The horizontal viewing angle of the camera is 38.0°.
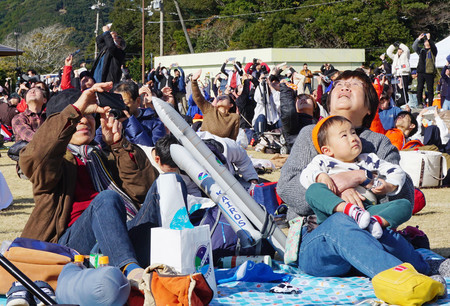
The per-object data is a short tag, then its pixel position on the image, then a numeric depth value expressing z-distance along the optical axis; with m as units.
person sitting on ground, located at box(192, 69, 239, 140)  7.63
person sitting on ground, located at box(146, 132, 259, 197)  4.41
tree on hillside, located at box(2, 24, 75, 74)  70.88
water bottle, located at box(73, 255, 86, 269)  3.21
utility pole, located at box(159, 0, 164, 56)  43.16
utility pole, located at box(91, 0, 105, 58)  44.25
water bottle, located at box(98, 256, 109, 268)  3.05
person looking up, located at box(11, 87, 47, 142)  7.41
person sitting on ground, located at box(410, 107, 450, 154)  9.05
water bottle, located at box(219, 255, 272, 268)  3.99
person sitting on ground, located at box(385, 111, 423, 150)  8.85
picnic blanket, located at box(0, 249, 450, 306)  3.27
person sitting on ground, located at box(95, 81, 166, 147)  6.30
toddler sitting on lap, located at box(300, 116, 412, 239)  3.46
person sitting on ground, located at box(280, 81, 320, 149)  9.05
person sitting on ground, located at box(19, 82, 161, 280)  3.40
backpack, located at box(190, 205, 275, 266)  4.18
